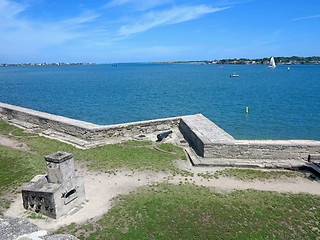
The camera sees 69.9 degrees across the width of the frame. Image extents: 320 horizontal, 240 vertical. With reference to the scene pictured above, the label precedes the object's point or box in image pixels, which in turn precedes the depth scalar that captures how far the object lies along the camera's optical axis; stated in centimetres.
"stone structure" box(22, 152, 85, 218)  756
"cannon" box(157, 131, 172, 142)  1498
